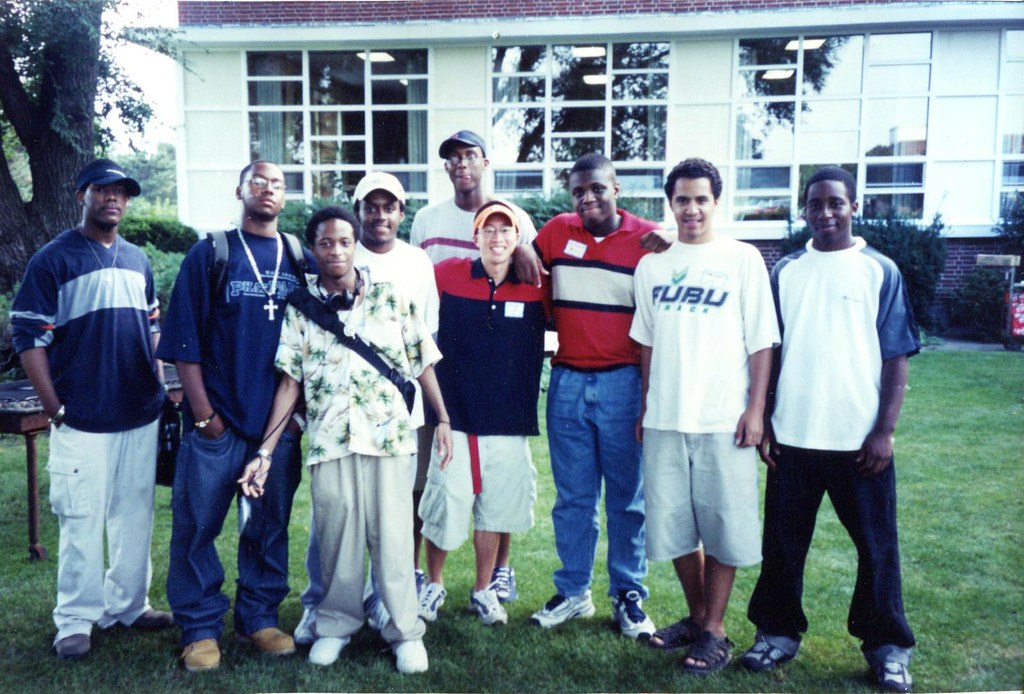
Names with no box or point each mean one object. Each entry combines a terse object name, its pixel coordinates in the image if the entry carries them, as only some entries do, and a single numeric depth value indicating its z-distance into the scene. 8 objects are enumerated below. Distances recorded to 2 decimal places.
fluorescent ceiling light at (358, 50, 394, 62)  13.30
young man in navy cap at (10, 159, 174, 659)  3.32
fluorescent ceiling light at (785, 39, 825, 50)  13.13
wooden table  4.20
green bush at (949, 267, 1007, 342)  10.42
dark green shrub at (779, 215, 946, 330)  11.79
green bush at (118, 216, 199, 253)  13.41
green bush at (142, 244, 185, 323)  8.66
